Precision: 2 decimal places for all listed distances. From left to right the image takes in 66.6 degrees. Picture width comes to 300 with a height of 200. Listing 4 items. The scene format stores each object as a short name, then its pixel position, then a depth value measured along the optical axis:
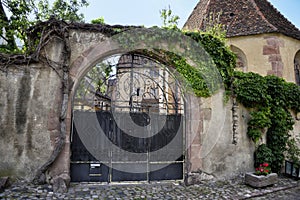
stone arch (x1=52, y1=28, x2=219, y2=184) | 4.82
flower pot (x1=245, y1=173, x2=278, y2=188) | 5.16
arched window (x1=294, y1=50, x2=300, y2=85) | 9.78
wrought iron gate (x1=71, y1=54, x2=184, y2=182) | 5.29
